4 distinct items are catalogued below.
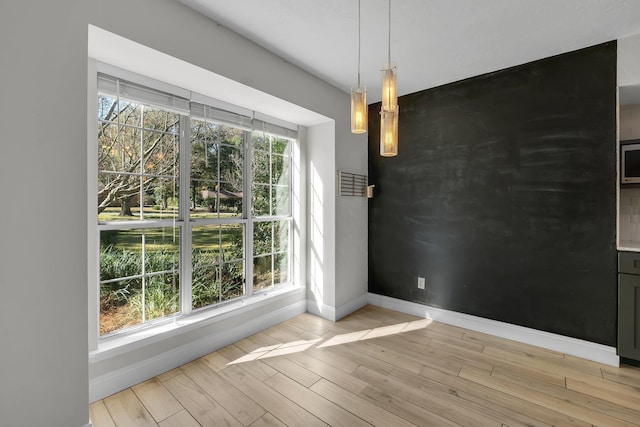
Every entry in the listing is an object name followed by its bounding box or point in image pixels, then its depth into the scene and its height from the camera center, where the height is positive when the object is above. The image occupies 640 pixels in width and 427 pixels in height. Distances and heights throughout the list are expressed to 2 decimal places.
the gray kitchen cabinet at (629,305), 2.19 -0.74
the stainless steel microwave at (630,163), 2.35 +0.41
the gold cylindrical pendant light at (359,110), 1.59 +0.58
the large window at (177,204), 2.06 +0.06
